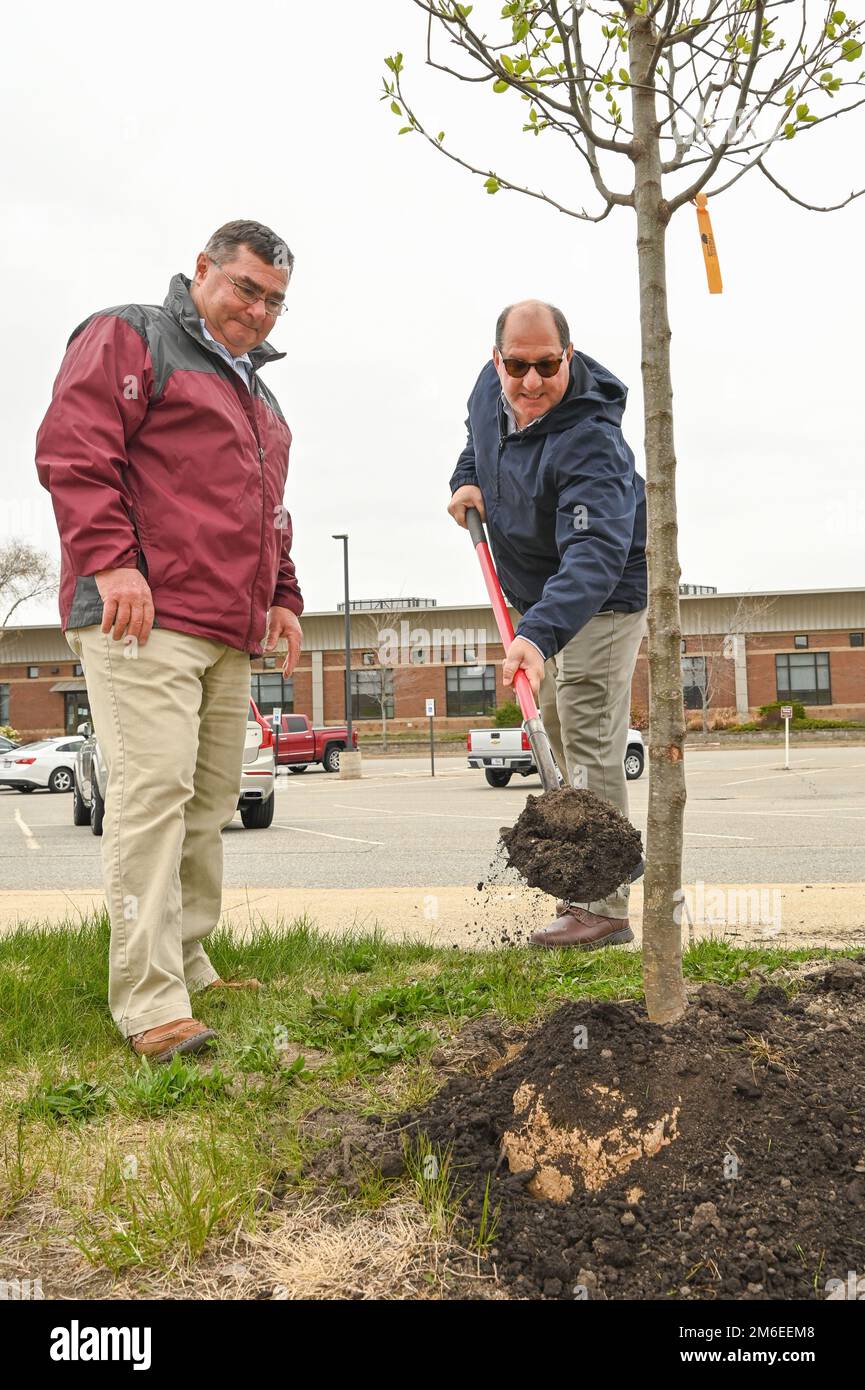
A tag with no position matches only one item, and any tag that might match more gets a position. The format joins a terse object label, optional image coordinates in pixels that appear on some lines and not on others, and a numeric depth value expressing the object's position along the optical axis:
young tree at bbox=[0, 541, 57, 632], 44.72
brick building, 44.22
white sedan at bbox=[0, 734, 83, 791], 23.58
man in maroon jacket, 2.76
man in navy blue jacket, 3.17
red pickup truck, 27.20
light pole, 23.92
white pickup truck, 17.91
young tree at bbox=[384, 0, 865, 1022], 2.20
